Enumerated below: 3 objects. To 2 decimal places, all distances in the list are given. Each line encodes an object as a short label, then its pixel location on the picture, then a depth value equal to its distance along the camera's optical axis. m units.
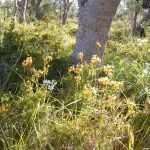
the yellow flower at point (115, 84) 2.77
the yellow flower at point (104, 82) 2.78
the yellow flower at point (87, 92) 2.82
